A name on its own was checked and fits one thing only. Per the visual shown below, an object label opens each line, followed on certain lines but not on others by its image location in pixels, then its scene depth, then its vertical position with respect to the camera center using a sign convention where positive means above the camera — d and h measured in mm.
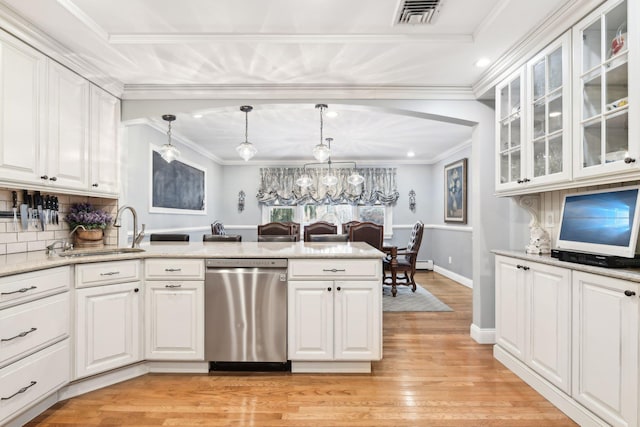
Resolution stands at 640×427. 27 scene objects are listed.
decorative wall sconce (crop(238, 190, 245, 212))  7309 +272
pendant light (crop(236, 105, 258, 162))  3195 +633
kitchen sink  2448 -299
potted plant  2861 -87
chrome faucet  2674 -186
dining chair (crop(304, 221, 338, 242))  5164 -235
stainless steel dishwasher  2480 -699
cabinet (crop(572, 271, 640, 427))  1545 -662
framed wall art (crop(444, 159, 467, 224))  5809 +406
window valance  7262 +535
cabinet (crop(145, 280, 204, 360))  2482 -795
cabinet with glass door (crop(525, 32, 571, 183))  2053 +667
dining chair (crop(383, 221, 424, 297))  4961 -719
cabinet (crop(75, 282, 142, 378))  2195 -779
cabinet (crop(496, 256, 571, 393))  1973 -680
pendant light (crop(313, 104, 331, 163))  3516 +649
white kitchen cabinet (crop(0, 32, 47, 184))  2031 +659
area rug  4301 -1205
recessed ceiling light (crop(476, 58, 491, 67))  2656 +1219
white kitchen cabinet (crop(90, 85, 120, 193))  2792 +622
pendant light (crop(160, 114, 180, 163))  3152 +576
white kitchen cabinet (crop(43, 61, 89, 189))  2363 +623
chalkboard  4340 +396
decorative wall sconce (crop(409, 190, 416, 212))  7324 +303
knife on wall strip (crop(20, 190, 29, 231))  2387 +0
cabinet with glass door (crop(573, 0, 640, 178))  1616 +646
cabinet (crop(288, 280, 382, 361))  2463 -788
